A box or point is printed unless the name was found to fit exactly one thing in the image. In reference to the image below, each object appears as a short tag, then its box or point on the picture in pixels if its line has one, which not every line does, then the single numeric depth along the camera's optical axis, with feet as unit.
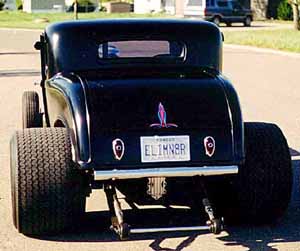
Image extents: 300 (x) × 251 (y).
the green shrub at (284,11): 185.23
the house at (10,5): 258.28
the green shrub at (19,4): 258.37
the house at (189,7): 165.07
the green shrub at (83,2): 231.91
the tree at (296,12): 128.16
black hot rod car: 20.31
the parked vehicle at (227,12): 161.89
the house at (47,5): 234.38
